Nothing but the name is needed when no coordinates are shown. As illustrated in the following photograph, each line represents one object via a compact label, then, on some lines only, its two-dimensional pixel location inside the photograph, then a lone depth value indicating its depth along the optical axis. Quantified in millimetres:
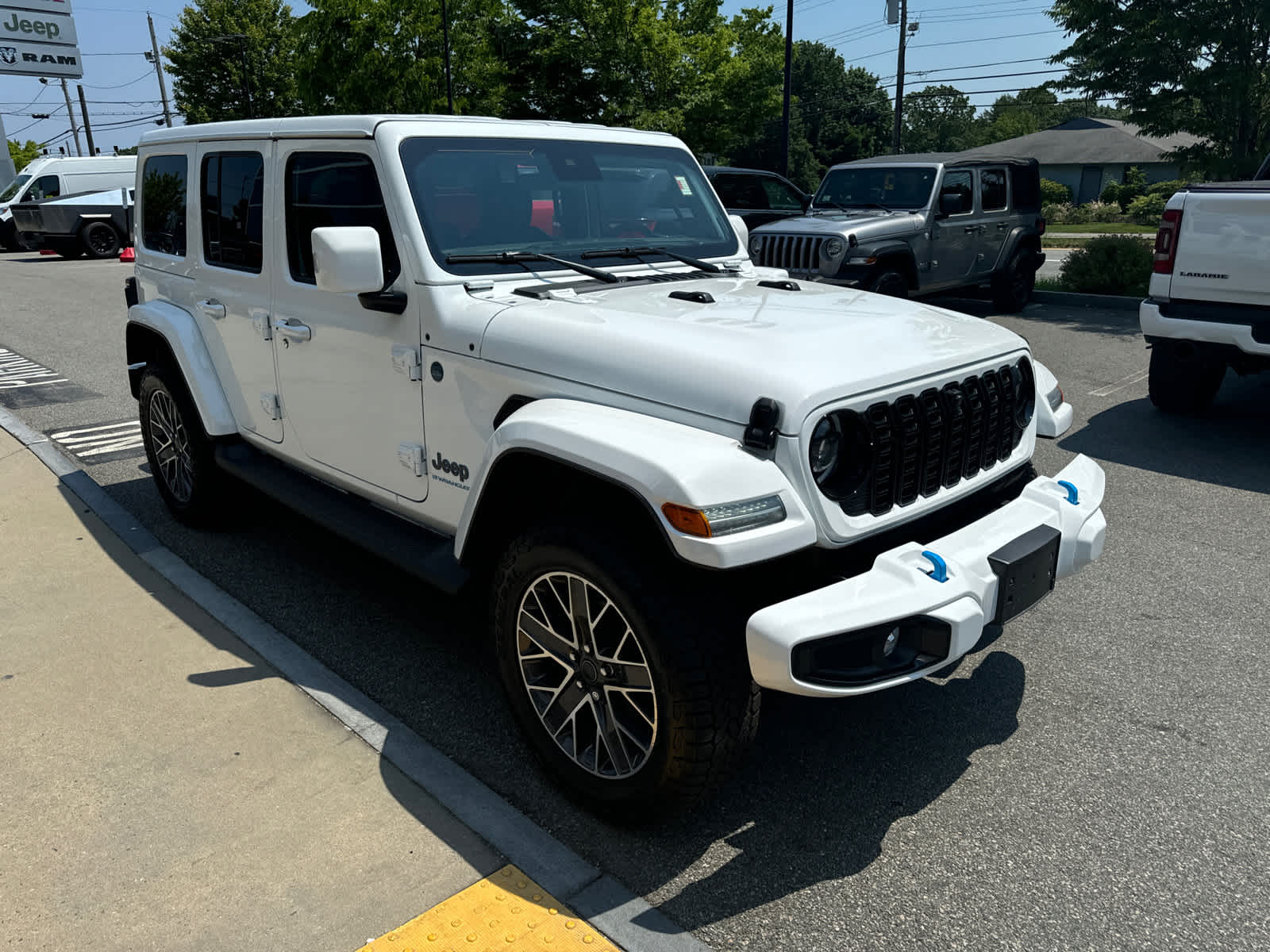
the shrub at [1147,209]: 35000
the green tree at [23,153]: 87250
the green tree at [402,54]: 27344
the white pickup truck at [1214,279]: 6043
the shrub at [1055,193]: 48000
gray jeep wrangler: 10438
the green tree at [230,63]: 40094
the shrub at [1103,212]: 37719
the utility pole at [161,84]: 48531
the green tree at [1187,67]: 10656
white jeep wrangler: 2549
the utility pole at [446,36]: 25219
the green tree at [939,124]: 95375
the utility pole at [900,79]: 31609
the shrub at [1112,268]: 12875
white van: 25391
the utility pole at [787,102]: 20547
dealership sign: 40812
